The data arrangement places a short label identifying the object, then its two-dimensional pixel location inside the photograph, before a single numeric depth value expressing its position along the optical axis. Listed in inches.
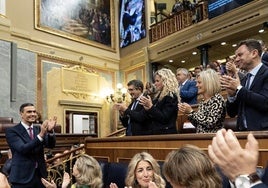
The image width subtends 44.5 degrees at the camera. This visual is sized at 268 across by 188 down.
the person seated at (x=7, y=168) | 161.1
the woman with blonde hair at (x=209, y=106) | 103.3
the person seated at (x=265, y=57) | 127.7
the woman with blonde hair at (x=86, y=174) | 115.6
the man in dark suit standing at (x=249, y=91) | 87.9
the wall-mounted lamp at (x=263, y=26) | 302.7
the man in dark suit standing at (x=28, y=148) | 124.6
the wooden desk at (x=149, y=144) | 89.1
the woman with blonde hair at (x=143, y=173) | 103.1
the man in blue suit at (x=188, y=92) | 198.1
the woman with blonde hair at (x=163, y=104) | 124.0
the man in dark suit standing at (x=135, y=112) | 133.5
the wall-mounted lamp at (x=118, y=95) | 433.1
